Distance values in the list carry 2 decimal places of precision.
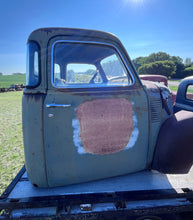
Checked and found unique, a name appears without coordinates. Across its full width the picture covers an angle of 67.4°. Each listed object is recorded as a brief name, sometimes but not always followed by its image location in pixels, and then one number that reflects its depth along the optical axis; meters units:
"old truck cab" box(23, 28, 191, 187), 1.45
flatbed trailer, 1.43
